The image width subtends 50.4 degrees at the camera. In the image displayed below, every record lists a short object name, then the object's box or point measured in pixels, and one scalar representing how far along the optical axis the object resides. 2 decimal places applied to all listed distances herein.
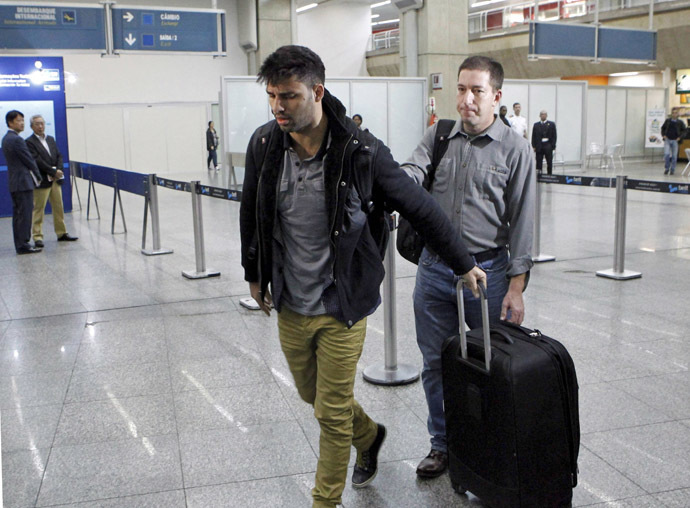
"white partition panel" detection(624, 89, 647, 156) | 24.38
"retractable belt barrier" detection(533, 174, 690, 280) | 6.66
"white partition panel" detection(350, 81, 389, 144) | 17.20
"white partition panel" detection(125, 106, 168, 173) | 24.38
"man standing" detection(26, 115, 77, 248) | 9.30
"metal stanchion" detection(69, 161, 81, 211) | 13.13
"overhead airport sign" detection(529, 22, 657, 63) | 13.86
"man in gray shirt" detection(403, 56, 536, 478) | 2.81
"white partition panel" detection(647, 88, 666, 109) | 24.65
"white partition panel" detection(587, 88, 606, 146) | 23.36
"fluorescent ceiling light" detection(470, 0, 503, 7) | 28.35
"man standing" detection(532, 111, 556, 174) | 17.45
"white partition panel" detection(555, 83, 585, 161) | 20.91
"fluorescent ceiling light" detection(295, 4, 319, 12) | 26.34
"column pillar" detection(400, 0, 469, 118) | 17.50
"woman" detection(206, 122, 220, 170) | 23.27
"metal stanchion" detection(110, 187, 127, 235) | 10.56
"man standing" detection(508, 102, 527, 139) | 17.11
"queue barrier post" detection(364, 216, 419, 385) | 4.23
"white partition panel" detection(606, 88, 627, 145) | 23.85
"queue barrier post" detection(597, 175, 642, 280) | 6.85
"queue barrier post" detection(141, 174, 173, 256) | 8.59
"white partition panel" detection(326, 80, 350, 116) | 16.92
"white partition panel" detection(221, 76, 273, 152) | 16.03
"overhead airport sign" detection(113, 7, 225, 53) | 12.22
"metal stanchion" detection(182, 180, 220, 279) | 7.32
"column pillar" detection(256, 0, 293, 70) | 21.00
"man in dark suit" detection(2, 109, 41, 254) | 8.88
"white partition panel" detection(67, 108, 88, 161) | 23.50
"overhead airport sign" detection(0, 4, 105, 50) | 11.20
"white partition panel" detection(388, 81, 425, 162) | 17.53
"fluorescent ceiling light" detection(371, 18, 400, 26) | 34.97
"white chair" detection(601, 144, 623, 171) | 21.61
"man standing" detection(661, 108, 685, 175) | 18.92
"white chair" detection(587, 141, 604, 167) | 22.44
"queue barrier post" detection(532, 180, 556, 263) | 7.72
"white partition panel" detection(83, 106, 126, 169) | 23.72
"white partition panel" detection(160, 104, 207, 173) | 25.16
